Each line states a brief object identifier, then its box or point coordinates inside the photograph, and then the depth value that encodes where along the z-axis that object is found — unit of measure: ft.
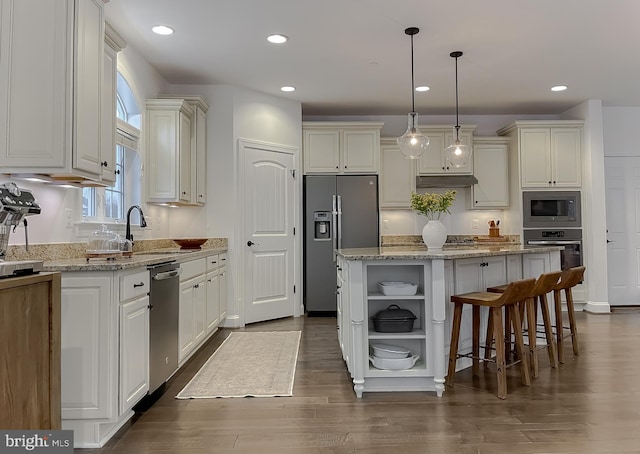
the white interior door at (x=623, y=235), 19.98
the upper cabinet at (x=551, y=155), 19.20
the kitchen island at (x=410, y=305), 9.21
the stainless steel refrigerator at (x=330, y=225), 18.25
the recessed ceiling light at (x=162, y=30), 11.88
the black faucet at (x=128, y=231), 10.79
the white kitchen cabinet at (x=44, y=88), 7.01
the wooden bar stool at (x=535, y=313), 10.15
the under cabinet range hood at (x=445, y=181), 19.56
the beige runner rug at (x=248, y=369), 9.52
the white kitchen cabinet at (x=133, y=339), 7.38
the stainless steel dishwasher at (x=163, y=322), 8.67
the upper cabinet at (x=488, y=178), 20.12
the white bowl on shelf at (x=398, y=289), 9.48
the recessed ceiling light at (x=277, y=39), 12.44
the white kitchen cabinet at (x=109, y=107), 8.80
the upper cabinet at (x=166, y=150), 14.11
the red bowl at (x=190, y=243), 13.71
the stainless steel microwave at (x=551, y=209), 18.92
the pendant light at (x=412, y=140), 12.24
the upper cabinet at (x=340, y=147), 18.92
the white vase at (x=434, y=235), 10.86
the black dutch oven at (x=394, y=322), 9.47
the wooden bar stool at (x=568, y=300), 11.69
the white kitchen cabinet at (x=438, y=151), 19.86
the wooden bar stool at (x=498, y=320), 9.07
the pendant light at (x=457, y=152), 13.78
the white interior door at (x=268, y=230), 16.81
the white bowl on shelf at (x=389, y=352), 9.46
